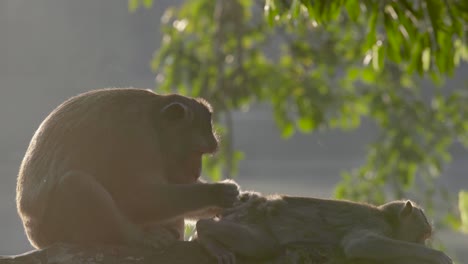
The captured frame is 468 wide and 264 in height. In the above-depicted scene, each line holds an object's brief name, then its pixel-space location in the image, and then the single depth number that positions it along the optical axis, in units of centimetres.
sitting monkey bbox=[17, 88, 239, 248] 882
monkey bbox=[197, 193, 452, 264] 791
